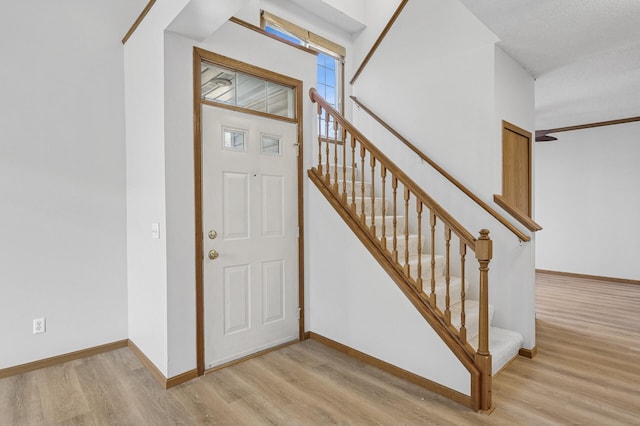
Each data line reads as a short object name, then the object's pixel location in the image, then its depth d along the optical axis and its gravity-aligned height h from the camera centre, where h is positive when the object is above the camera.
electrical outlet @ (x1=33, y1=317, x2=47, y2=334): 2.76 -0.90
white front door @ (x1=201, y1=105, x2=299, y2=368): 2.71 -0.20
